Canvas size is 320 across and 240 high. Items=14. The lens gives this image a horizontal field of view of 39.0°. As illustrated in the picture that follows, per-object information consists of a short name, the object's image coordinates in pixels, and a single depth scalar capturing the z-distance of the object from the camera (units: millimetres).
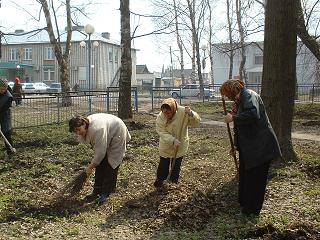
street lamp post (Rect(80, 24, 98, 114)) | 21594
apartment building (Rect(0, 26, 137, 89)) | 53938
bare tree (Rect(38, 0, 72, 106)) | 21766
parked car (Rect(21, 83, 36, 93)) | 39719
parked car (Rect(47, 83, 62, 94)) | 38475
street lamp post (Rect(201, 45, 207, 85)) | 36016
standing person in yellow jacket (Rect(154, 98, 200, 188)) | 5793
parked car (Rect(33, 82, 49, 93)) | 40756
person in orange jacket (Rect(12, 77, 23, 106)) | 21484
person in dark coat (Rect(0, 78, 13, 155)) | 8438
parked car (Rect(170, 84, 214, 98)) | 26702
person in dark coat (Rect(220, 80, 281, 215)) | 4727
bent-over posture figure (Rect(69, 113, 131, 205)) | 5383
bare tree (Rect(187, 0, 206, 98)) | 31992
